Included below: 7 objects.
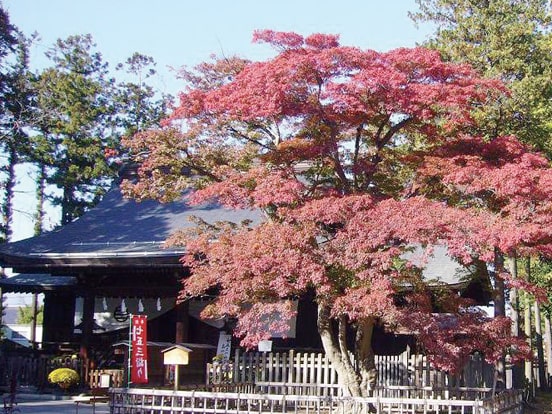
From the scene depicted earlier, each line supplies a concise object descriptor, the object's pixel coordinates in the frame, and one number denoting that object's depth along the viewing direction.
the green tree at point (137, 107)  34.19
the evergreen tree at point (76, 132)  32.09
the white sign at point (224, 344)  16.10
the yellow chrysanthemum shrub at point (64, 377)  15.62
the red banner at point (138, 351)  11.70
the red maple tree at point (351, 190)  10.54
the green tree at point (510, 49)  17.70
